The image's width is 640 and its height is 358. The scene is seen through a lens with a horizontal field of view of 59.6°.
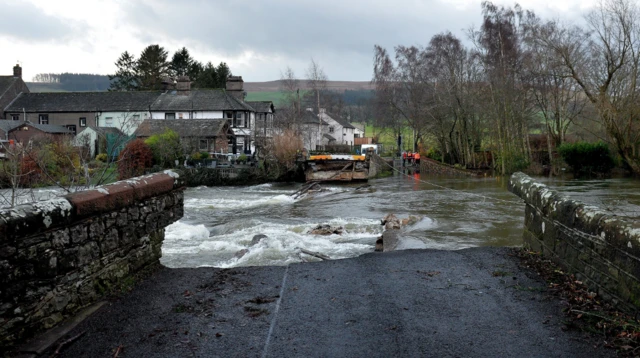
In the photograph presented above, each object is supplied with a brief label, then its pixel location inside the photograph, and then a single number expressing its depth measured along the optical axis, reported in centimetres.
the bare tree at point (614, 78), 3014
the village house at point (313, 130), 6881
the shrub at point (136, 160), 3672
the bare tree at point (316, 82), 7062
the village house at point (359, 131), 11478
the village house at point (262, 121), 4799
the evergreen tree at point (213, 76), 8138
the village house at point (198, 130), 4871
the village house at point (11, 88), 6121
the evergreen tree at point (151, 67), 8181
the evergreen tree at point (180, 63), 8538
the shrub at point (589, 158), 3444
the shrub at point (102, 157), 4379
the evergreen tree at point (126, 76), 8369
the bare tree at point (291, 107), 6209
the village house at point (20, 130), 4884
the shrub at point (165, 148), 4253
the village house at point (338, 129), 10081
